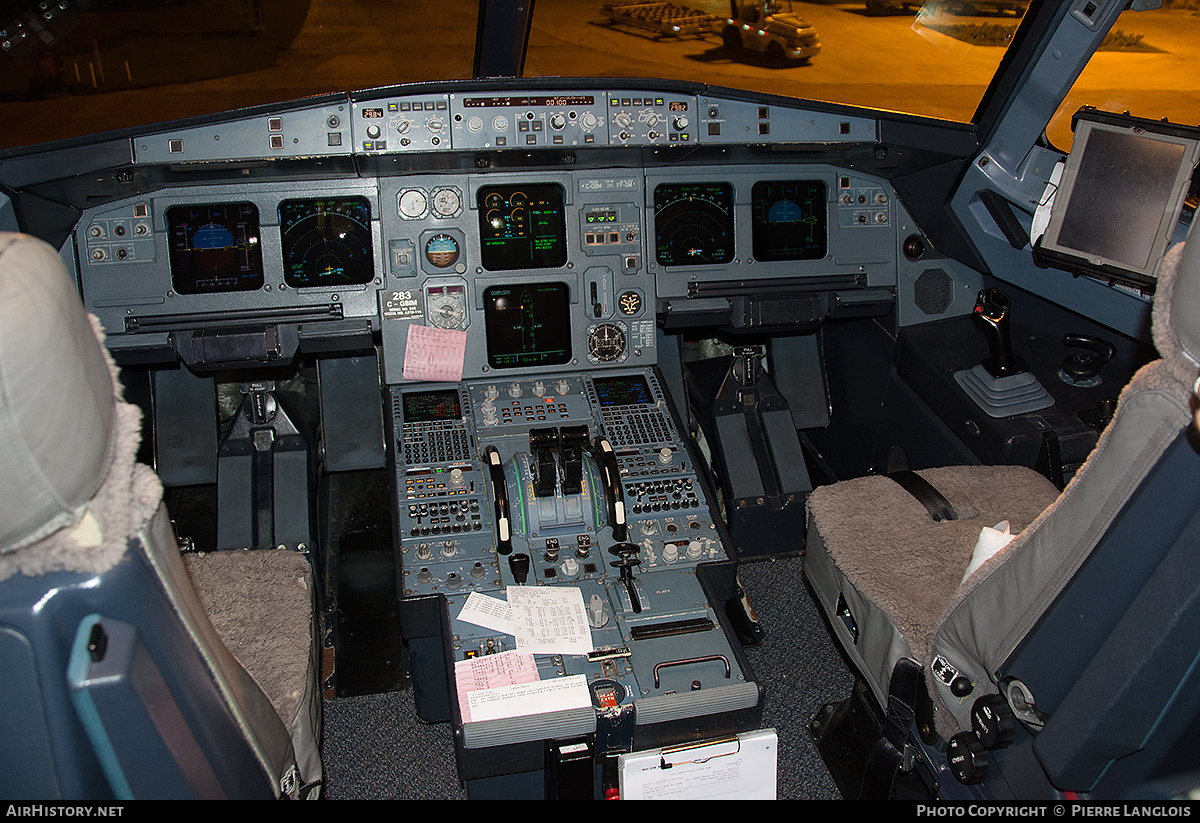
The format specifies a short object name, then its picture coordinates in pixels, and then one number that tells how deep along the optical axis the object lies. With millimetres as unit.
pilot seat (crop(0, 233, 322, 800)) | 787
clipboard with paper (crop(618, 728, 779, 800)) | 1809
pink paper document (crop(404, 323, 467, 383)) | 2887
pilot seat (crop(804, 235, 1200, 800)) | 1081
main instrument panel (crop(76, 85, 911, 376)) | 2664
